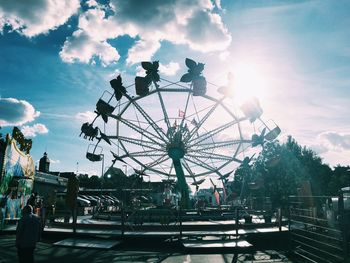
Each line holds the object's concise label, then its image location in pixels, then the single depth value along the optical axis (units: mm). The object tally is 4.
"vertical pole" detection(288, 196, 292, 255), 13320
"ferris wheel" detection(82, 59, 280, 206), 27750
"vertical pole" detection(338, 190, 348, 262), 7996
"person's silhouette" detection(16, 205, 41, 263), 8438
